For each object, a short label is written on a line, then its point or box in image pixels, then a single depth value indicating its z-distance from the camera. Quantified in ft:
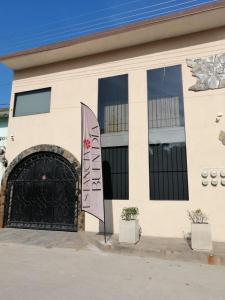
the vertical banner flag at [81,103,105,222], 26.50
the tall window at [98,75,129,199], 31.63
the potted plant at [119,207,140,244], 25.14
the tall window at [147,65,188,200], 29.35
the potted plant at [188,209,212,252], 22.57
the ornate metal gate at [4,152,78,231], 33.32
